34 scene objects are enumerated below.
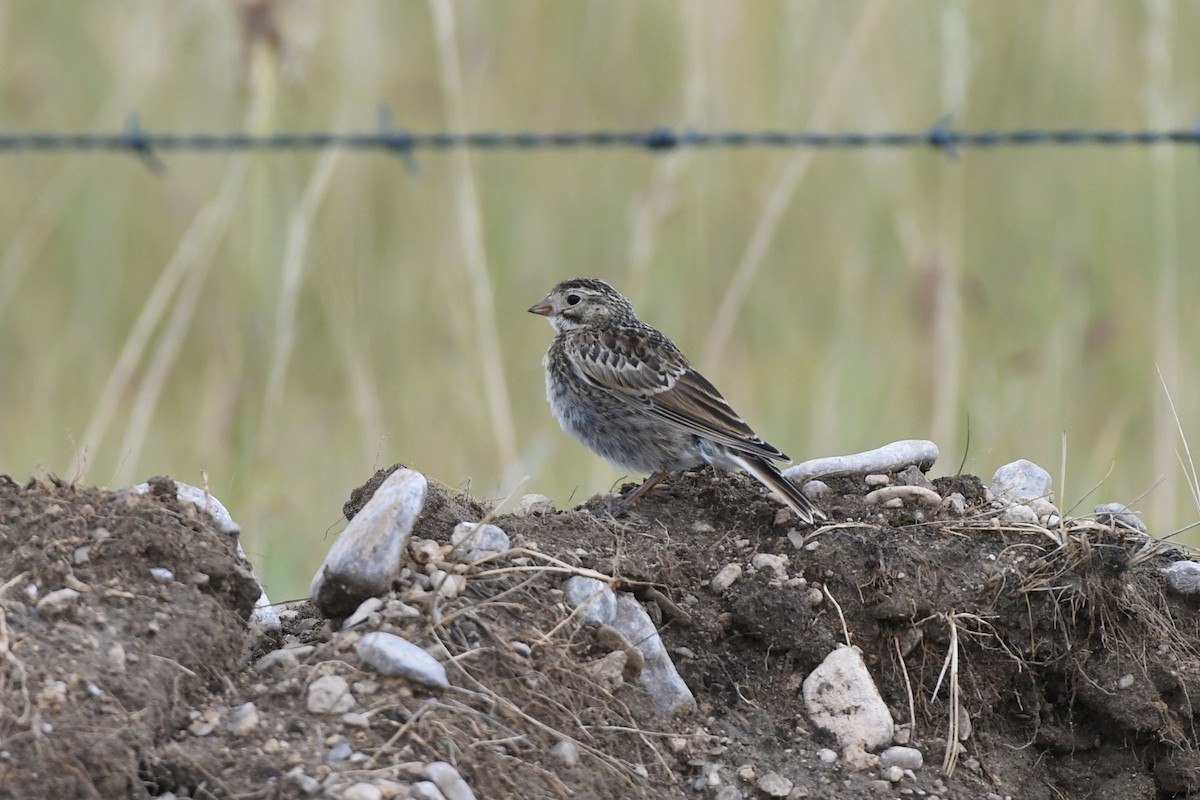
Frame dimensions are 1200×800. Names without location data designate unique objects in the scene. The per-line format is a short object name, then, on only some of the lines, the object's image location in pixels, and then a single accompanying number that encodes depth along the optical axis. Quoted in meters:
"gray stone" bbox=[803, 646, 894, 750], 7.50
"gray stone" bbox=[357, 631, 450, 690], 6.59
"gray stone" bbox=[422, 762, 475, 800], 6.15
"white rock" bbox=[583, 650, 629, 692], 7.16
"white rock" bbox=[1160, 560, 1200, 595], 8.46
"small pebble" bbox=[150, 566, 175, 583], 6.90
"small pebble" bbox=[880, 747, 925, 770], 7.44
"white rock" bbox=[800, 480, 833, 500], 9.06
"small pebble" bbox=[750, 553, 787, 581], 8.13
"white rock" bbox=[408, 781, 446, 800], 6.05
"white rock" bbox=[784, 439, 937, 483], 9.30
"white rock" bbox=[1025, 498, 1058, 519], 8.67
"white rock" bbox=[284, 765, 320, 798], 5.97
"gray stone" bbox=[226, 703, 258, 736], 6.30
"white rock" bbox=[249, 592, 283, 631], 7.64
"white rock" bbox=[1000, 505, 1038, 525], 8.48
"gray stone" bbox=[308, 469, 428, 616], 7.21
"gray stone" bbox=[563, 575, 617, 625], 7.47
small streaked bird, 11.38
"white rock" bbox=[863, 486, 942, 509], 8.72
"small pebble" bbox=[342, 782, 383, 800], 5.91
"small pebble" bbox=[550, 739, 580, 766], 6.62
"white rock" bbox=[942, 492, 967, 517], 8.71
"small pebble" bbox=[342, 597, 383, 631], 7.02
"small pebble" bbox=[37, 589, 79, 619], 6.50
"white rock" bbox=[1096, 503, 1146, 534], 8.54
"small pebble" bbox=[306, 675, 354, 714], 6.44
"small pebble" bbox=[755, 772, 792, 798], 7.08
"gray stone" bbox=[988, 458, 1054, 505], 9.30
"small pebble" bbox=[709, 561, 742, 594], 8.12
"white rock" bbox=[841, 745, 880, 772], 7.37
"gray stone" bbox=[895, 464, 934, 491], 9.01
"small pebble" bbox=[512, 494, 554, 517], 9.35
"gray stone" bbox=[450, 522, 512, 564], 7.50
